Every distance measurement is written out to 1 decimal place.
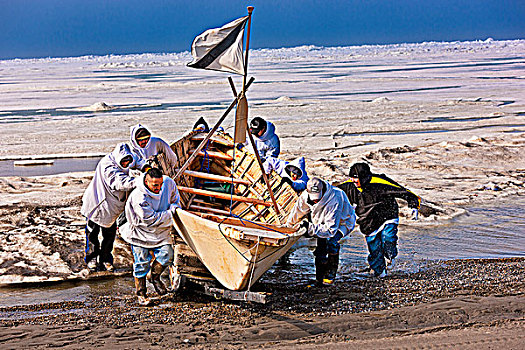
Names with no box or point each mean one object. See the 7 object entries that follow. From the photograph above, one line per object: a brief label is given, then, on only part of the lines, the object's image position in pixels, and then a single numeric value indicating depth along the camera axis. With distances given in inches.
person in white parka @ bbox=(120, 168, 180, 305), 437.4
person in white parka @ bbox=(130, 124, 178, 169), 530.6
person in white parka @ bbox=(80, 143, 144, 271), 499.8
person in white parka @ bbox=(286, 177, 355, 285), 476.7
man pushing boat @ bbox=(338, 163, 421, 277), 506.6
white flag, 497.7
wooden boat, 426.5
